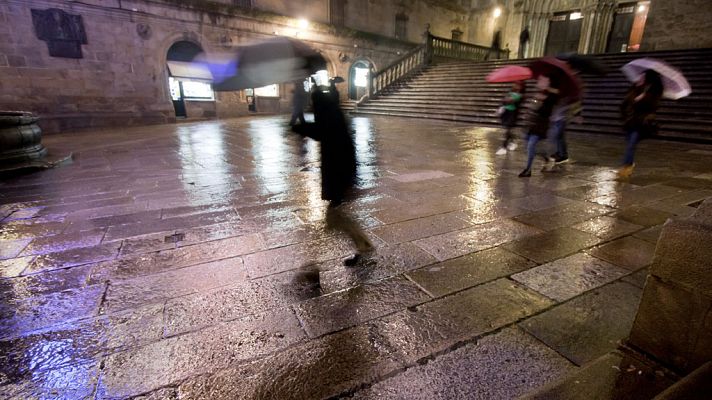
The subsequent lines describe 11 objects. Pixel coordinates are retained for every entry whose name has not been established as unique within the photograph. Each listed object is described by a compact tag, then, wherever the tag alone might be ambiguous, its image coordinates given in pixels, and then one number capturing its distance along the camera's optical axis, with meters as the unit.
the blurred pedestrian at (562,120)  5.53
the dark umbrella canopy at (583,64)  5.41
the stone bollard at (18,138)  6.04
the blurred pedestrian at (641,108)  4.91
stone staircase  9.67
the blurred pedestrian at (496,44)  26.73
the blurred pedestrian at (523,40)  24.33
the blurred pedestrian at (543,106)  5.11
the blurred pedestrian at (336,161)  2.56
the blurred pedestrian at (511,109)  7.07
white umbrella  4.49
